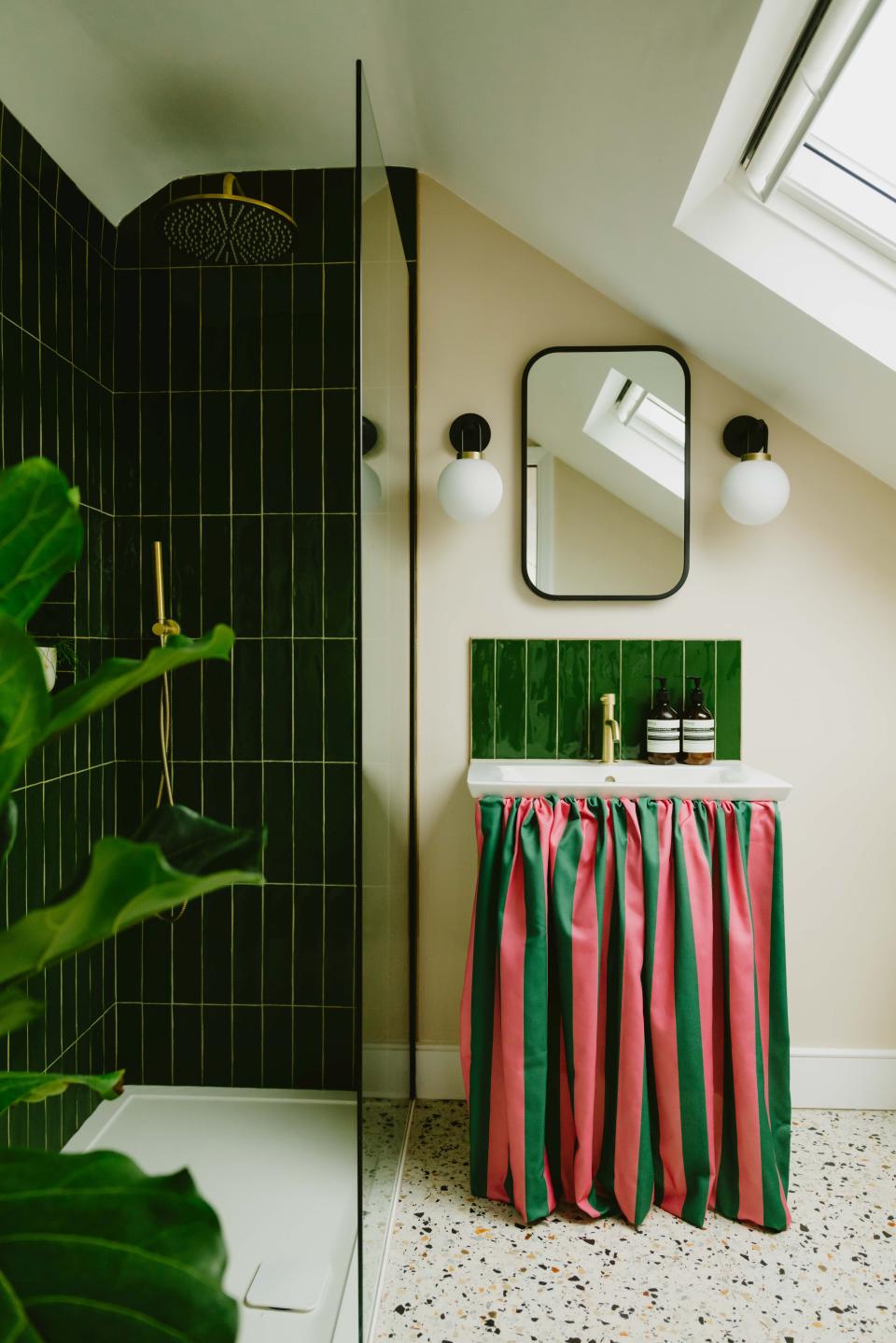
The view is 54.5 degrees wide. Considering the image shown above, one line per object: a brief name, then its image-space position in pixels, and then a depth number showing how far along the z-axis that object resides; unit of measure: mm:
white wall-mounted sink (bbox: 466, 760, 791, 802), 1918
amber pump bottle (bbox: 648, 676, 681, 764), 2287
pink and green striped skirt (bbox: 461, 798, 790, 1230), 1879
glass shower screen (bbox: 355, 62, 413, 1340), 1553
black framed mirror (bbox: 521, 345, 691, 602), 2350
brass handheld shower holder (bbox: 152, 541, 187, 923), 2252
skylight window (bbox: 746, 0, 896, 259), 1415
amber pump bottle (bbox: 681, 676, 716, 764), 2285
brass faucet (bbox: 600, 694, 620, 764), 2293
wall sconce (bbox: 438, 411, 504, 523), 2215
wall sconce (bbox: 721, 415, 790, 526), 2201
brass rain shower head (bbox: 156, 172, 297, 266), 1940
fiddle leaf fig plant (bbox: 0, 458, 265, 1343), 417
